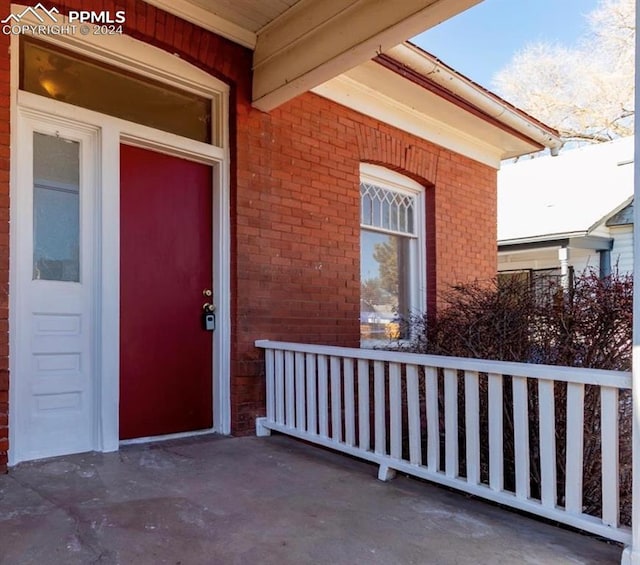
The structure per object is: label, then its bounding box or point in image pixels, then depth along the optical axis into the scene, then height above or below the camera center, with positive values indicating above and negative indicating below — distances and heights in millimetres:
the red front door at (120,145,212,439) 3648 -10
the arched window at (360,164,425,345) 5422 +412
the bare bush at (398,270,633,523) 2818 -304
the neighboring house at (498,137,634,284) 9852 +1597
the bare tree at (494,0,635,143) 14922 +6742
